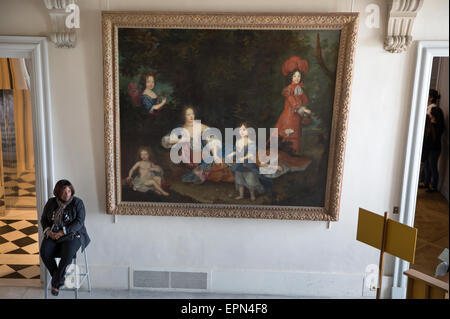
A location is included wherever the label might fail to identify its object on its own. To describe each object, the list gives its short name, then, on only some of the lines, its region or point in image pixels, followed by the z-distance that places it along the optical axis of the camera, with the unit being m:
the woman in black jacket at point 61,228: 4.36
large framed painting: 4.31
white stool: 4.77
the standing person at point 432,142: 5.89
